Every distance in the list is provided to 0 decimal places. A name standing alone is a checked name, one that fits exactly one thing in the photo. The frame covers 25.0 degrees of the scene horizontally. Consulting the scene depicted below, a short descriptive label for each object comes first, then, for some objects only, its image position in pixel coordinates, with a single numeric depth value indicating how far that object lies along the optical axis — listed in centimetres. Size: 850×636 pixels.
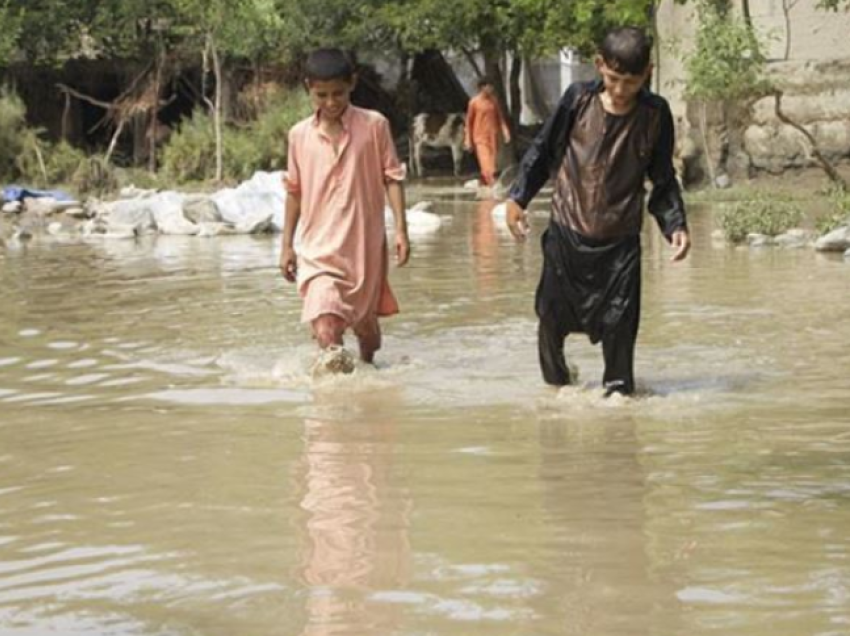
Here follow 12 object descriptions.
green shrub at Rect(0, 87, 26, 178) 2562
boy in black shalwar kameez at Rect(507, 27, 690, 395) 714
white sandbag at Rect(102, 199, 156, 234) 1848
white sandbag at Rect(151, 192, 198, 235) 1819
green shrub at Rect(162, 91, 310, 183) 2617
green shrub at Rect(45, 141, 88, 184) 2534
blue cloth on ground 2234
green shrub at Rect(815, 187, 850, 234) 1399
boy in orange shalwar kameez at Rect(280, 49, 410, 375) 808
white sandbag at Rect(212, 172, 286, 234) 1819
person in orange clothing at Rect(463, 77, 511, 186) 2531
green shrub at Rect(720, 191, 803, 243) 1441
